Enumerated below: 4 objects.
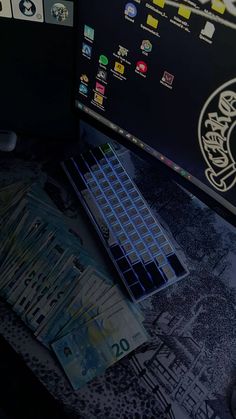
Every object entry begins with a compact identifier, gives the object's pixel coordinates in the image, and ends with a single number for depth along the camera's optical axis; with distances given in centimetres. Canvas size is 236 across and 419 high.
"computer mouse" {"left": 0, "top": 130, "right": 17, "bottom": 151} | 121
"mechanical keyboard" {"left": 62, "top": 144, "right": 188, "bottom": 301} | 109
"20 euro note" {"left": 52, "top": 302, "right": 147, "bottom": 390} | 103
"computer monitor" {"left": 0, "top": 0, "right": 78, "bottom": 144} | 94
